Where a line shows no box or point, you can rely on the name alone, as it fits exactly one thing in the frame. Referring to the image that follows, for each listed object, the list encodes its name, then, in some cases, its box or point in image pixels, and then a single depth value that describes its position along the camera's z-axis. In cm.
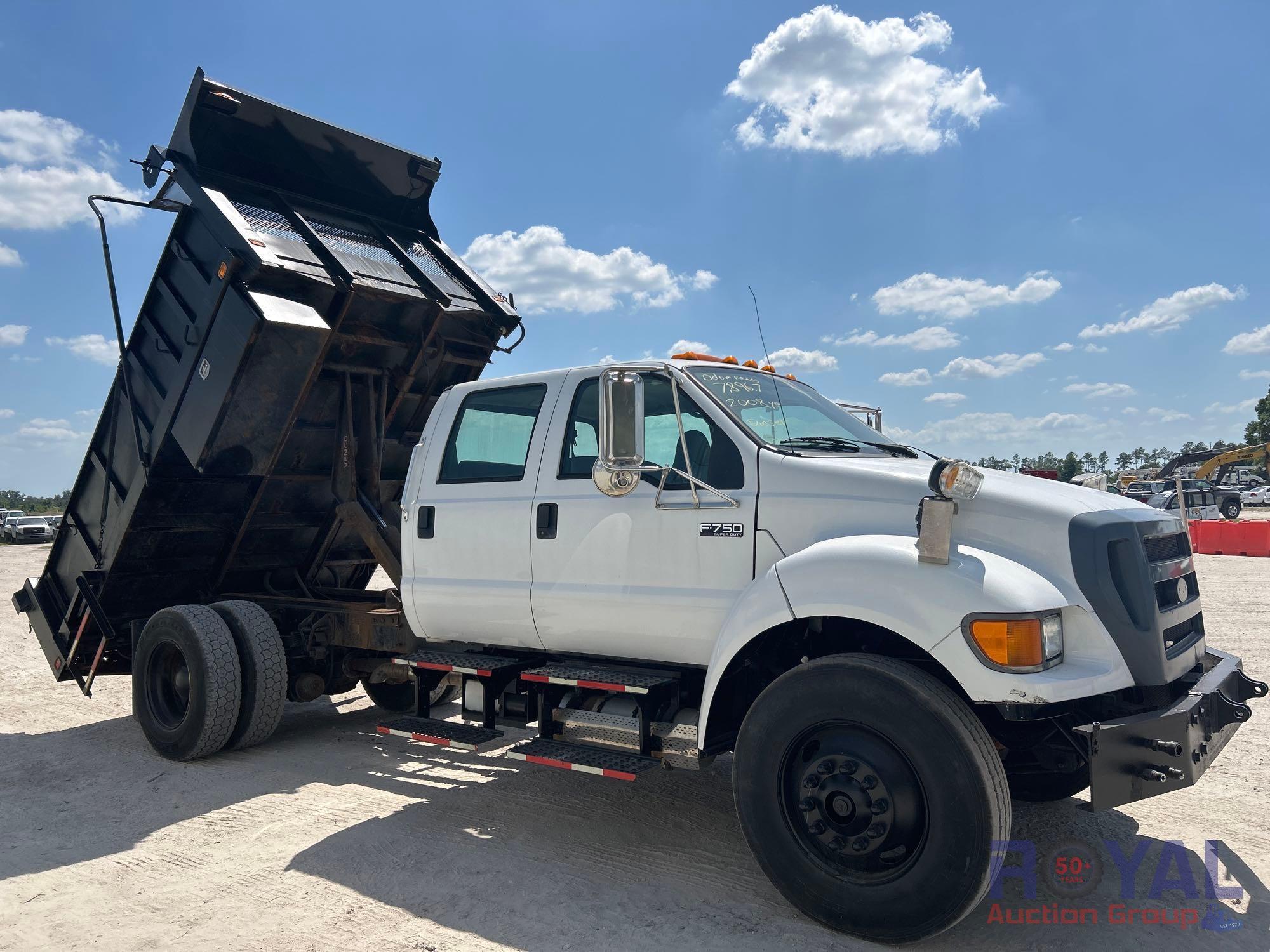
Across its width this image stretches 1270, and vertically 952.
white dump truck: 348
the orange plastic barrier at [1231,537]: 1927
